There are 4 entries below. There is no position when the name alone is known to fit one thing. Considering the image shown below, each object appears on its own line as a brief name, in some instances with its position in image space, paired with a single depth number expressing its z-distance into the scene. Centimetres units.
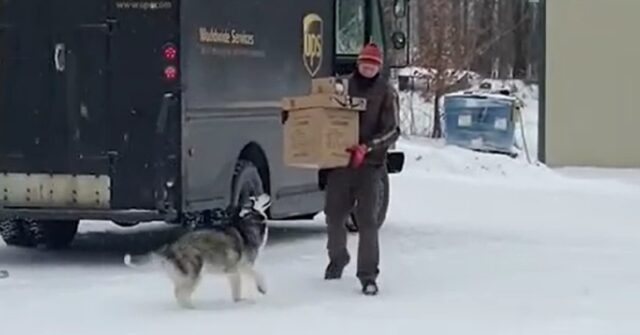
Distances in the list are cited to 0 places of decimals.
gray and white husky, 1065
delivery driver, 1145
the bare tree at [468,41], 3562
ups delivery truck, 1266
